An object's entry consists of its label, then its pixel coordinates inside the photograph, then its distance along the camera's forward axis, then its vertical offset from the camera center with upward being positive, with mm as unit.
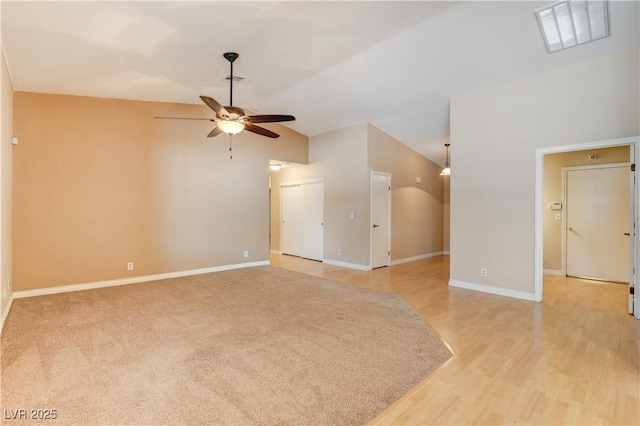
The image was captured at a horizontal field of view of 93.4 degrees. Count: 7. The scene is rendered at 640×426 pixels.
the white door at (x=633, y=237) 3559 -331
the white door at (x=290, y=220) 8062 -296
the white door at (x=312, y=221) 7359 -282
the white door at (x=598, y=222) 4973 -213
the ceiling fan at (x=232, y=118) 3600 +1165
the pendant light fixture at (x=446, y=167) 7045 +1079
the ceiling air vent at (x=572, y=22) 2928 +1962
